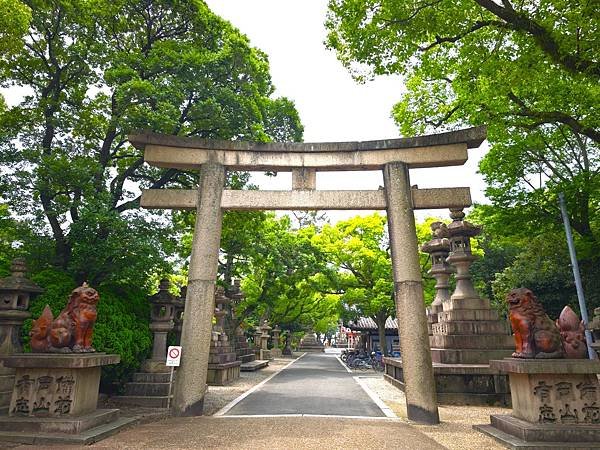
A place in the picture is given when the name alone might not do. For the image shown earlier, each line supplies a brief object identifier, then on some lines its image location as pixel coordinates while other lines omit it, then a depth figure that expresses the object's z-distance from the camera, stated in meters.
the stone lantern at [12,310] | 7.73
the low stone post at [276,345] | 34.84
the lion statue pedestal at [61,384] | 6.22
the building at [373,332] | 30.66
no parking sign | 8.02
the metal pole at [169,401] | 9.33
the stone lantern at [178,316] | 11.10
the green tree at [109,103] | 9.50
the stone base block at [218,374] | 13.90
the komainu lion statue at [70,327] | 6.97
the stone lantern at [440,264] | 14.35
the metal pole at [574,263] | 12.25
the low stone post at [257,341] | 28.42
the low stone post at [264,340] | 29.03
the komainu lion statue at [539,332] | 6.52
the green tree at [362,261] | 22.55
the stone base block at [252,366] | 20.00
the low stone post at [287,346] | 38.92
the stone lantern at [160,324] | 10.19
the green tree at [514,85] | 7.44
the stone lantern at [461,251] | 12.58
